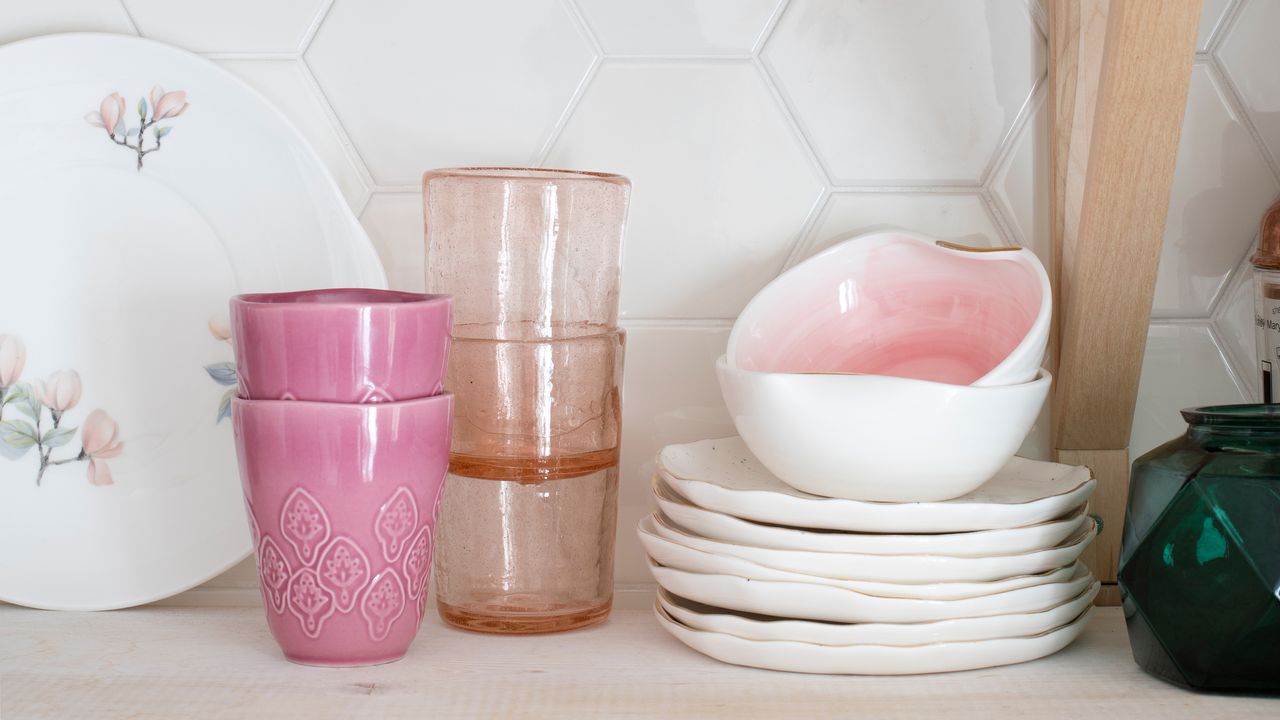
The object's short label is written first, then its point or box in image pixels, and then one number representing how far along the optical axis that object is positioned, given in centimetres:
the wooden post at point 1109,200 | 68
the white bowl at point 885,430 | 62
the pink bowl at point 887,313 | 80
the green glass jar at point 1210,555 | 58
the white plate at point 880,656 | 64
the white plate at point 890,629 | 64
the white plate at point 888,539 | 64
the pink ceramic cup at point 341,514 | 64
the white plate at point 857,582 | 64
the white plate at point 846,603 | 64
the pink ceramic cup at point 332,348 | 63
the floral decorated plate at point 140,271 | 82
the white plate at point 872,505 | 64
